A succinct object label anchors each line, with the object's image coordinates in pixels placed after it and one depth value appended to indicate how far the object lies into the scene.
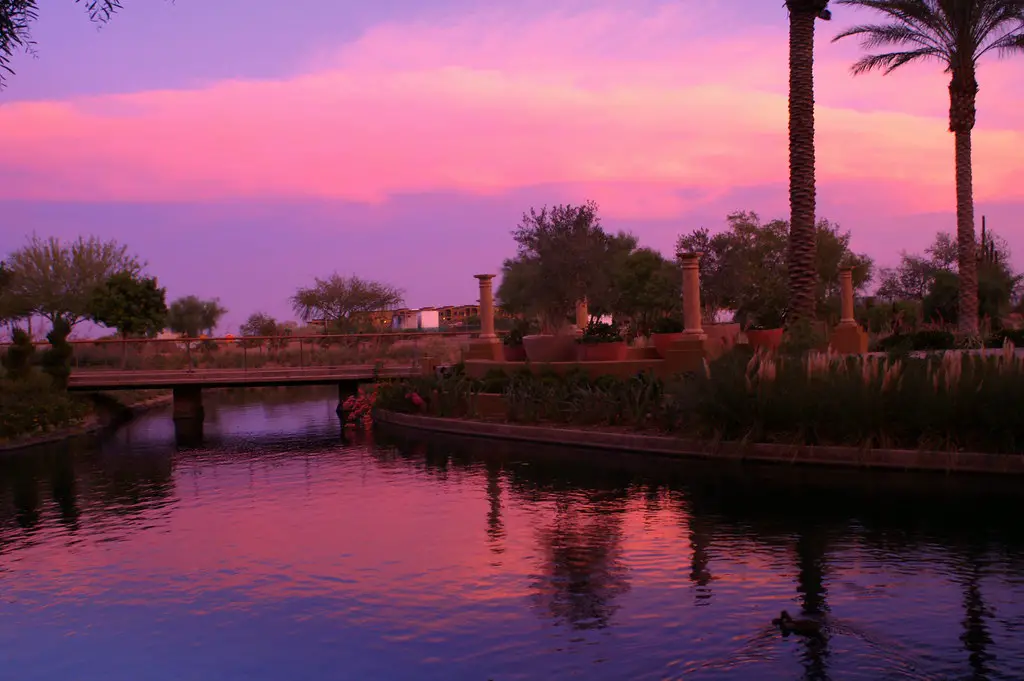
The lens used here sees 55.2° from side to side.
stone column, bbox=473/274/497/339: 29.05
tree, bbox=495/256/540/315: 27.66
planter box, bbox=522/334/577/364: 25.31
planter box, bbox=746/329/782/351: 24.84
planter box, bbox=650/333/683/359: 24.14
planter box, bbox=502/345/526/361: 26.97
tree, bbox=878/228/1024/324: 42.72
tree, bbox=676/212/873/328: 31.80
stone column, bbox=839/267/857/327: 30.91
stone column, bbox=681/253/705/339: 22.97
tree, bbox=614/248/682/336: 48.58
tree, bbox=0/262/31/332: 56.00
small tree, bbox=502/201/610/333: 26.86
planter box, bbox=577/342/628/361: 23.83
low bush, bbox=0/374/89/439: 23.23
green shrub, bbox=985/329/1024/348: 30.19
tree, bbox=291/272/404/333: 77.25
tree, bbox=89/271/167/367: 54.19
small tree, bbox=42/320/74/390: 28.81
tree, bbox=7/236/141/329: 59.44
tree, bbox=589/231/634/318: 27.12
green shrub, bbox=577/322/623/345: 24.06
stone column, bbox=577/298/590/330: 33.67
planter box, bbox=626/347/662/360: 25.22
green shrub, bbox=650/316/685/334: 24.72
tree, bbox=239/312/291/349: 71.00
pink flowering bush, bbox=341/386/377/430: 26.72
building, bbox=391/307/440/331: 89.06
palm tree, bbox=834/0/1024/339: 31.30
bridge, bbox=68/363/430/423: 30.33
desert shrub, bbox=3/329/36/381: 26.08
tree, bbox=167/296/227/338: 80.62
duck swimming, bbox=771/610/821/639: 6.96
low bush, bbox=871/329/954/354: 28.89
